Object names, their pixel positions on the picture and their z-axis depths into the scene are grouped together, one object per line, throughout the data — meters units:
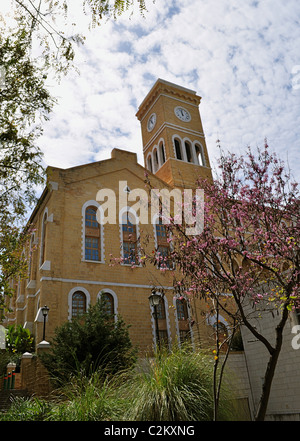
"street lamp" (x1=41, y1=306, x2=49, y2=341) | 17.25
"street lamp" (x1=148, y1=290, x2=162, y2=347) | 13.34
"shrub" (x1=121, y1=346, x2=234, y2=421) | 6.34
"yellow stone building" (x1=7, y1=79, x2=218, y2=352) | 19.58
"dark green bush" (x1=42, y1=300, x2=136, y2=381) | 12.31
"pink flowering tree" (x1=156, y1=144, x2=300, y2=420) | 8.61
